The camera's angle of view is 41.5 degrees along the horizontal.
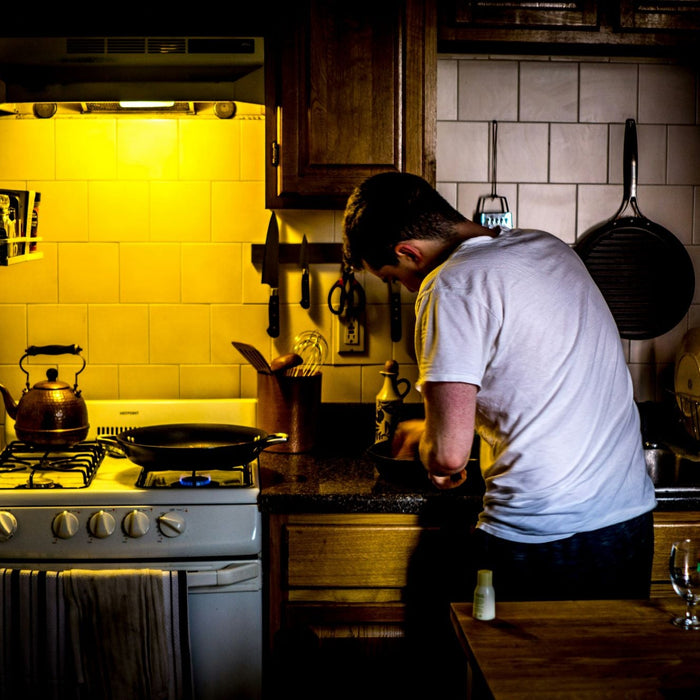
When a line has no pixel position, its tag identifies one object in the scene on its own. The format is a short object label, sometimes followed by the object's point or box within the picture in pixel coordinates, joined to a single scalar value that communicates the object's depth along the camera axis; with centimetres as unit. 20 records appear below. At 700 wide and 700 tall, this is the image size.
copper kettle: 239
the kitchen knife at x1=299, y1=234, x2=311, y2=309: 275
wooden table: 117
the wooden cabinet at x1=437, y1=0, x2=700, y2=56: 248
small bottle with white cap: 138
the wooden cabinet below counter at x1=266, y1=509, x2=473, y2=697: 216
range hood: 234
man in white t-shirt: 169
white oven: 210
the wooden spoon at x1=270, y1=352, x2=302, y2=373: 256
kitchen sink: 253
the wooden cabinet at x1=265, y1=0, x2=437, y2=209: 241
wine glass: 135
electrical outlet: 281
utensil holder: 255
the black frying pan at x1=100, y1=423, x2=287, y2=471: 218
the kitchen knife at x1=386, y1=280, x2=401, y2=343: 278
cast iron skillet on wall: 280
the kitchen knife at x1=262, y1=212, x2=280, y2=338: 271
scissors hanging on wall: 278
